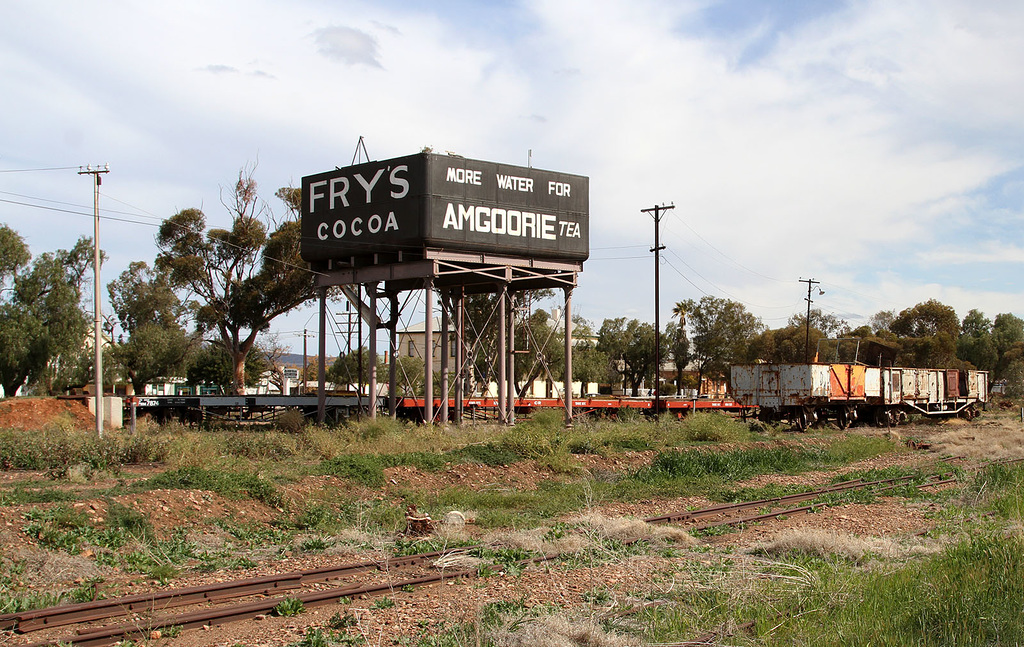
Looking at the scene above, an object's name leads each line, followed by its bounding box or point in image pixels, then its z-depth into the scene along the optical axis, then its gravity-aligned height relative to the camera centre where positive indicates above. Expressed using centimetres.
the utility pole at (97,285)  2764 +258
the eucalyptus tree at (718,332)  8281 +278
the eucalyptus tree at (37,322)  4462 +212
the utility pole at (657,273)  4222 +444
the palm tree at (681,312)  8831 +530
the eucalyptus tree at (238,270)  5350 +583
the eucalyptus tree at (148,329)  6366 +252
